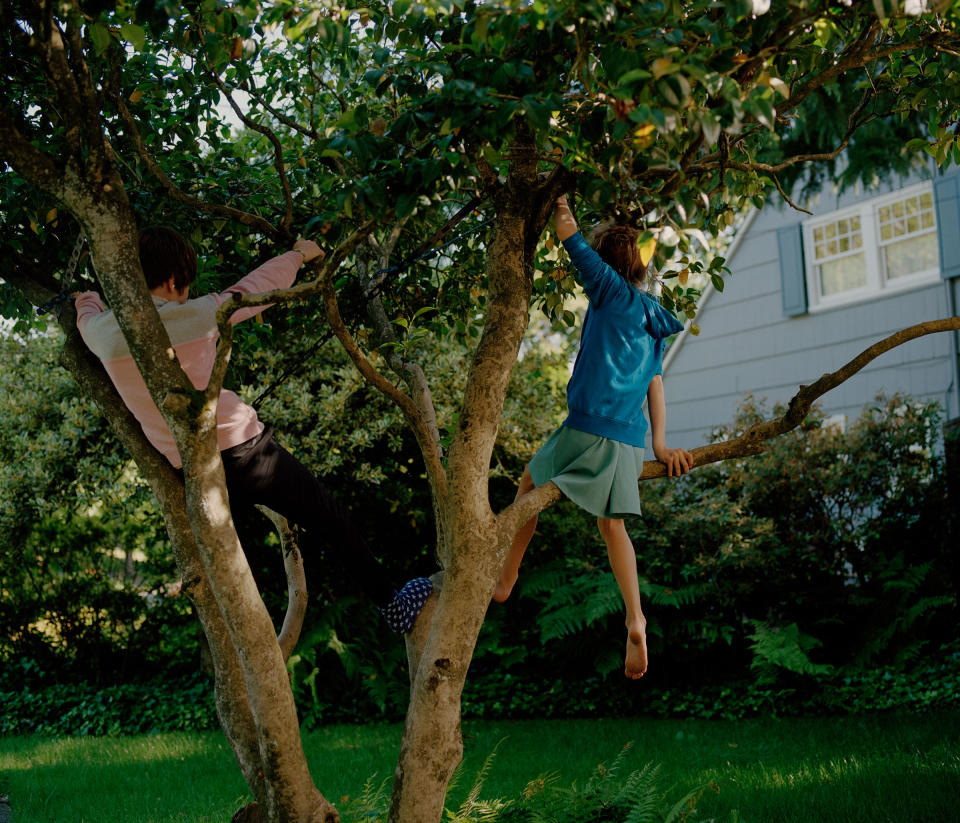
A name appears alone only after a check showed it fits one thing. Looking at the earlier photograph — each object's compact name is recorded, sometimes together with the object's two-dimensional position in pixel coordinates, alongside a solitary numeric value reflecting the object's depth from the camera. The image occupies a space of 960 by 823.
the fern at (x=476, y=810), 3.89
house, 9.52
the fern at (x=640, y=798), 3.78
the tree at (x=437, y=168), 2.34
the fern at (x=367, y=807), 4.01
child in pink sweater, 3.11
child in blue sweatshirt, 3.44
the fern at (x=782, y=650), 7.11
